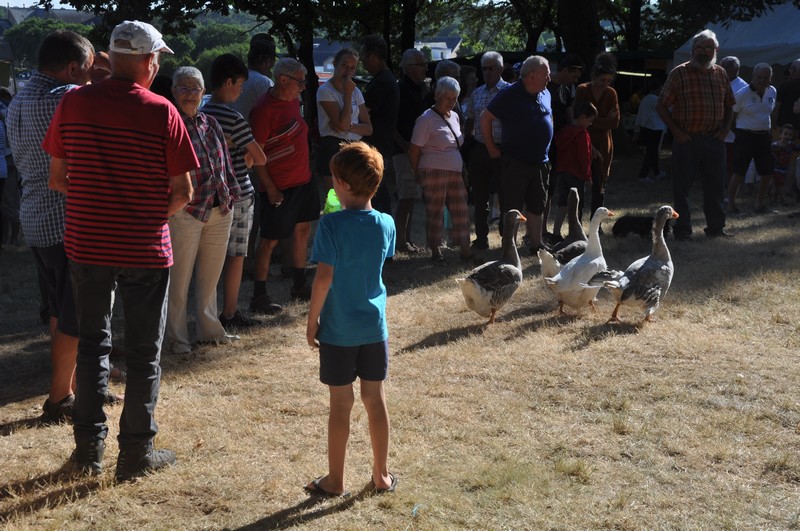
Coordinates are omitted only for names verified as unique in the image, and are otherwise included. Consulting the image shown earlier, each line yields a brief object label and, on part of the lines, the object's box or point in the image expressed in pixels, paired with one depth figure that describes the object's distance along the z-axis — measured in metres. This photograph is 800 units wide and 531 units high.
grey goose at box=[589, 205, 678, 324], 6.87
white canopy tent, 17.56
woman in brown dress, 10.07
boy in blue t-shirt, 3.81
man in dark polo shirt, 8.74
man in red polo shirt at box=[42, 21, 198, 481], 3.91
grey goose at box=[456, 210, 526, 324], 7.04
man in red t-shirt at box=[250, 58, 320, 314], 7.02
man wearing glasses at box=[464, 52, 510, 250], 9.88
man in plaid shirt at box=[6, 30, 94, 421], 4.73
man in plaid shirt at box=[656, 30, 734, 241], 9.90
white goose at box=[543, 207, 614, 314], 7.20
